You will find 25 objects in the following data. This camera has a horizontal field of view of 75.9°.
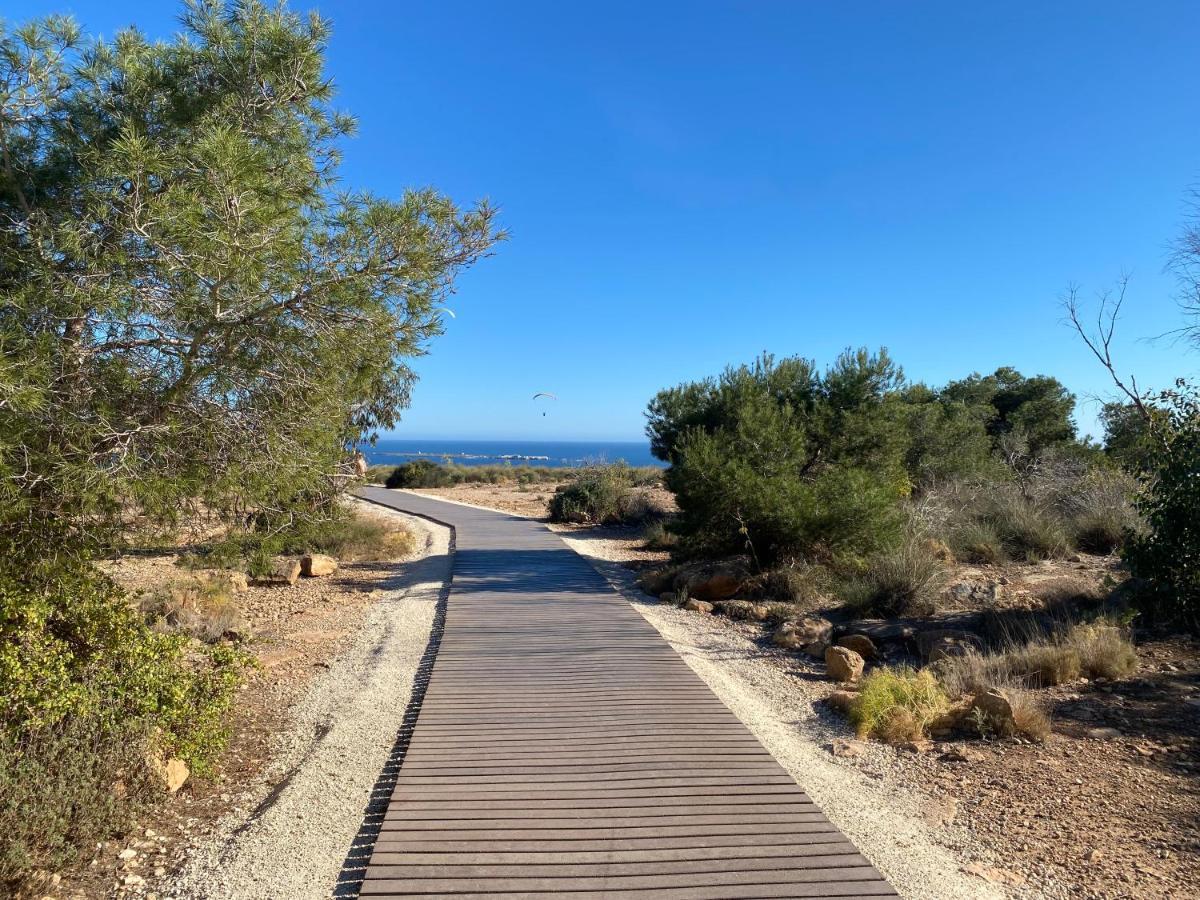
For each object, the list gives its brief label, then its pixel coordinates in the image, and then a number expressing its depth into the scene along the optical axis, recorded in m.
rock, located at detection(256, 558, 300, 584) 13.88
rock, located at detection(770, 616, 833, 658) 9.21
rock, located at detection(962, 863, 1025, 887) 4.04
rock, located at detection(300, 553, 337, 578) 14.71
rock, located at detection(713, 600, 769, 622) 11.10
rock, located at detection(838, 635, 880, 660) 8.87
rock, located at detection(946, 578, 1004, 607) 10.38
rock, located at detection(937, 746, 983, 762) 5.70
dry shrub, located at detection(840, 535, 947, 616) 10.23
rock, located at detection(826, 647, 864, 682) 8.06
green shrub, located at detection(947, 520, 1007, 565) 13.48
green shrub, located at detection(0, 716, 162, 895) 3.81
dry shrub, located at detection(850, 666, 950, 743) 6.19
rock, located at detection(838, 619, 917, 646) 9.18
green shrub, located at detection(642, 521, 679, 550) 18.59
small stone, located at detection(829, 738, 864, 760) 5.89
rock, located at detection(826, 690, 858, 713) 6.81
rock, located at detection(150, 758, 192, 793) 4.89
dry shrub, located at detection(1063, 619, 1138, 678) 7.25
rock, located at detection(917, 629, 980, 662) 8.20
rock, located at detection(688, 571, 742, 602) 12.68
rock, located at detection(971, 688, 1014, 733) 6.08
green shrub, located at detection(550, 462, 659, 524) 24.98
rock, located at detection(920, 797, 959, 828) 4.73
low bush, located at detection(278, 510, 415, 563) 16.09
